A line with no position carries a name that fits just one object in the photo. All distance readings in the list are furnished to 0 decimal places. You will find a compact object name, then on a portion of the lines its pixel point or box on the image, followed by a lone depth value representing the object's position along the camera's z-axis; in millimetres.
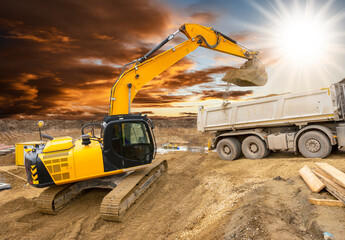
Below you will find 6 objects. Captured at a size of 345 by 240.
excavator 5637
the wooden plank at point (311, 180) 4438
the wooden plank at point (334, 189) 3854
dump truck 8125
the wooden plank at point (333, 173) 4035
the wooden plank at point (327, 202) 3757
